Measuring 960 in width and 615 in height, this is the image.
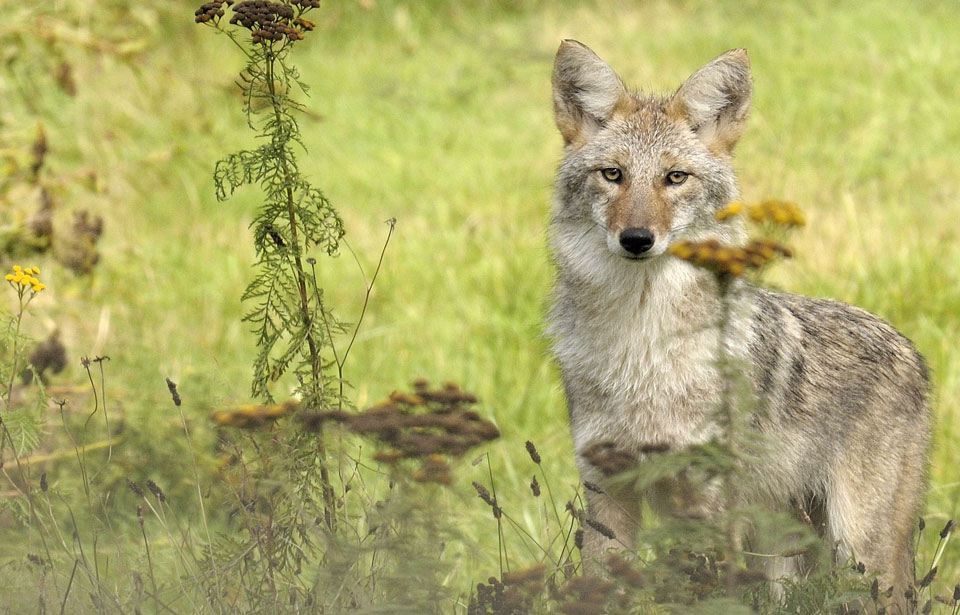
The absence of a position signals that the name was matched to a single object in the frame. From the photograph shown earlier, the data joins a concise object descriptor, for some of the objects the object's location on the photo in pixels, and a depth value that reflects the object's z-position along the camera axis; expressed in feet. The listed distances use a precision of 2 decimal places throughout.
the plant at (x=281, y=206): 22.85
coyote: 27.61
